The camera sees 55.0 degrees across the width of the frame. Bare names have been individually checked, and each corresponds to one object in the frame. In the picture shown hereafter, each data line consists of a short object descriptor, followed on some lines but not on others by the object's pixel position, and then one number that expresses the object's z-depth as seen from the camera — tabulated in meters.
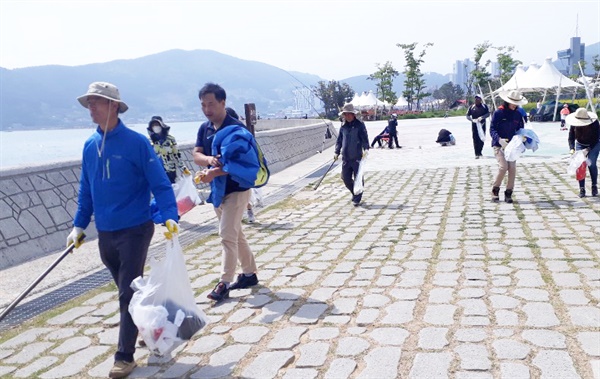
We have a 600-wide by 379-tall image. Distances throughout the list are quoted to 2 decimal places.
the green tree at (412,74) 65.31
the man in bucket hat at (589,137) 9.08
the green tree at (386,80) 66.88
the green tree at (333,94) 73.54
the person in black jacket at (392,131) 21.61
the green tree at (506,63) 62.28
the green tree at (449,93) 95.85
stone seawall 6.82
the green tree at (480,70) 59.91
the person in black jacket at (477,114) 15.42
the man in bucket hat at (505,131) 9.10
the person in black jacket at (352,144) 10.15
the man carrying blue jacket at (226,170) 4.77
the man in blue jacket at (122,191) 3.66
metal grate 4.92
